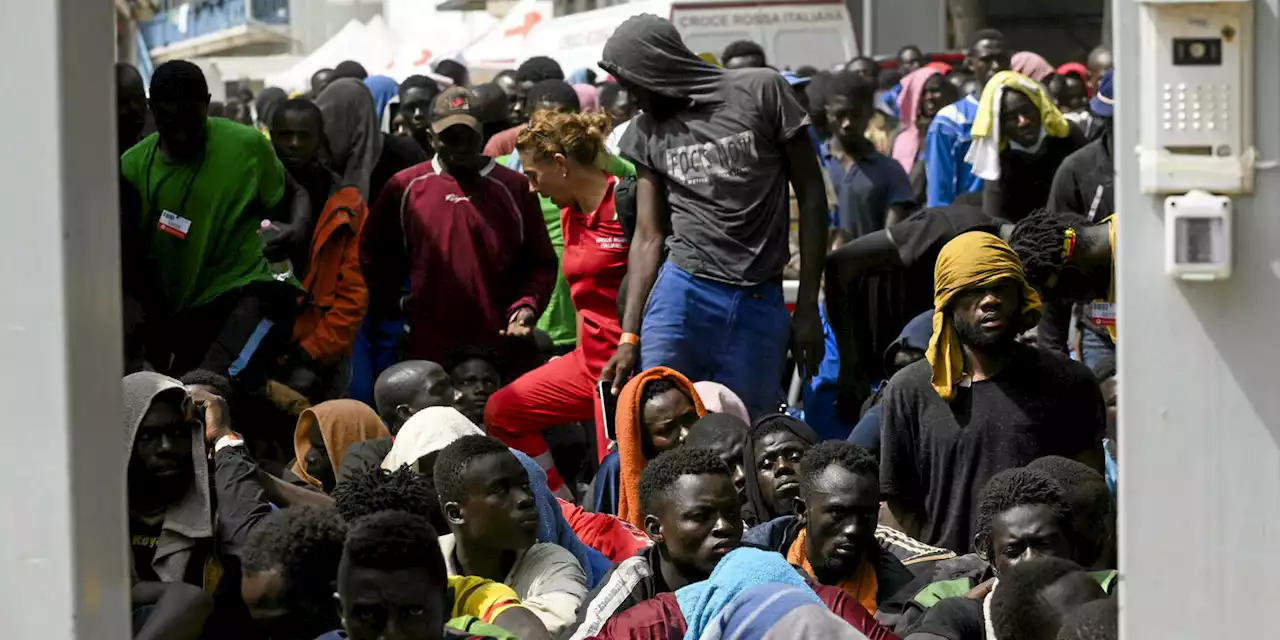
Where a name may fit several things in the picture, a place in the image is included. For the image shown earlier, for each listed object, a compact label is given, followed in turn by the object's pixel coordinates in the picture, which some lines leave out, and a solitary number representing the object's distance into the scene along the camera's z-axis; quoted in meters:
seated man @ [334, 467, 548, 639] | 4.93
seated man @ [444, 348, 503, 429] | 8.34
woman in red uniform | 8.05
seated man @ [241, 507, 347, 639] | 4.96
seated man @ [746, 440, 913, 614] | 5.75
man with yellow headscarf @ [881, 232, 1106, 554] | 6.46
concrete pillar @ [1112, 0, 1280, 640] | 3.42
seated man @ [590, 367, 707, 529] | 7.08
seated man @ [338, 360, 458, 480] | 7.97
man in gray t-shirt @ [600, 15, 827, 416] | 7.30
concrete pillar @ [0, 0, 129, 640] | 3.16
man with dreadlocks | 6.89
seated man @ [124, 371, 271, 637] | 5.58
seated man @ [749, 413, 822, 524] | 6.62
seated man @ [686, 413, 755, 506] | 6.70
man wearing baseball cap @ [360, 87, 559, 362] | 8.93
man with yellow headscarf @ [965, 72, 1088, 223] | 10.38
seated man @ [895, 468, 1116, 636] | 5.22
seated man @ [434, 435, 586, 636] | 5.71
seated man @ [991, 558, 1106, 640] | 4.36
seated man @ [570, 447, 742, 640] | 5.32
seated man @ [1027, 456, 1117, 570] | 5.57
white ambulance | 18.84
